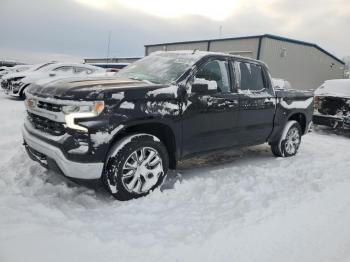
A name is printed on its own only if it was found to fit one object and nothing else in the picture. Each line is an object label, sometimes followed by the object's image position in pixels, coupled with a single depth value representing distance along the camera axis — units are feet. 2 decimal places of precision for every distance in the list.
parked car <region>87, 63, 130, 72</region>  75.11
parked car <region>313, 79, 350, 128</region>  31.73
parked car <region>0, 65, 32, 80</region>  61.45
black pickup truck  12.67
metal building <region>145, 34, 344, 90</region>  77.97
